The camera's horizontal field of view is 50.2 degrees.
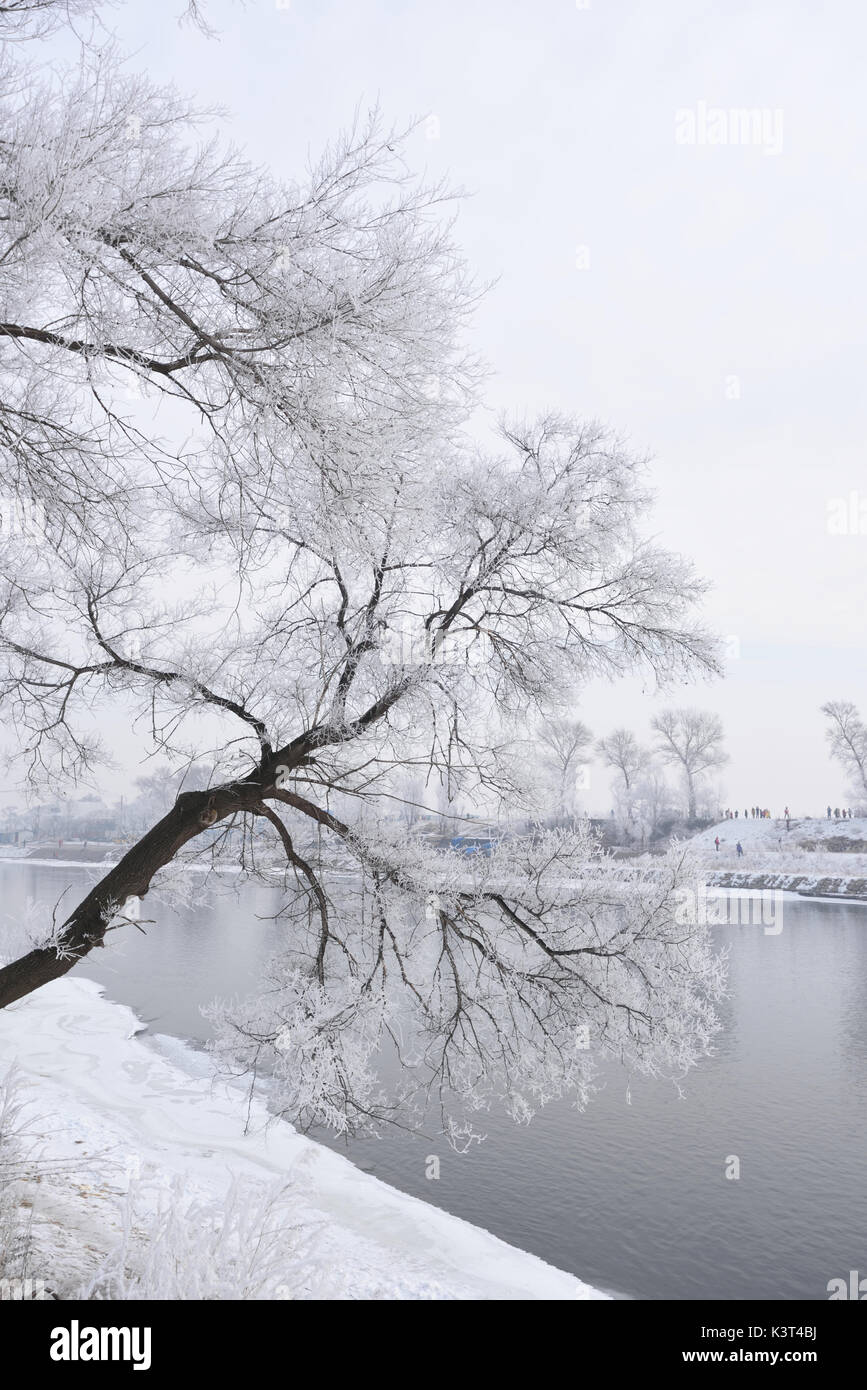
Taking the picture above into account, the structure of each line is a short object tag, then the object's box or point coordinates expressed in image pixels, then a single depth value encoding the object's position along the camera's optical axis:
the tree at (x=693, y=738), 71.50
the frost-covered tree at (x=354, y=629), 4.14
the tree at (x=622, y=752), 79.62
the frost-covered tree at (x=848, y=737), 65.12
